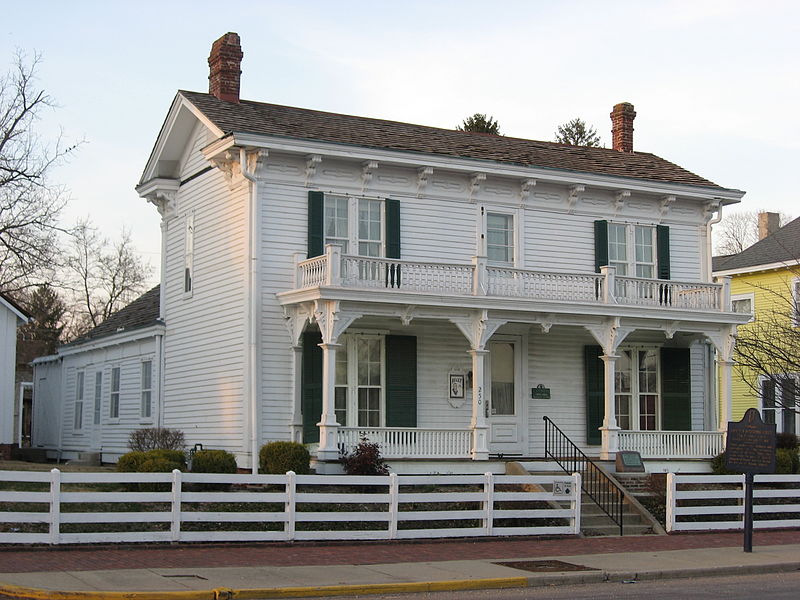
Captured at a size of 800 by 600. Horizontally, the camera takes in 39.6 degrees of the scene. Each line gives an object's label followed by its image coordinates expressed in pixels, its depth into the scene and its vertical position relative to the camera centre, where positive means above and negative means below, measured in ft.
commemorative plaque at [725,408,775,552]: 57.72 -1.96
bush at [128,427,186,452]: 82.07 -2.11
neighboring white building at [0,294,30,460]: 94.32 +4.01
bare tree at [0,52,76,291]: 108.58 +19.11
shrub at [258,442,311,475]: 68.90 -2.91
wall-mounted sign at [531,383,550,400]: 83.71 +1.40
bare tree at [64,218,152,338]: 207.82 +23.59
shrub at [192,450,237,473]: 67.87 -3.12
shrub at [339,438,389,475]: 68.90 -3.08
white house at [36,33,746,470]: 74.49 +8.38
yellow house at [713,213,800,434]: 121.19 +14.15
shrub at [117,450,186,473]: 64.90 -3.02
